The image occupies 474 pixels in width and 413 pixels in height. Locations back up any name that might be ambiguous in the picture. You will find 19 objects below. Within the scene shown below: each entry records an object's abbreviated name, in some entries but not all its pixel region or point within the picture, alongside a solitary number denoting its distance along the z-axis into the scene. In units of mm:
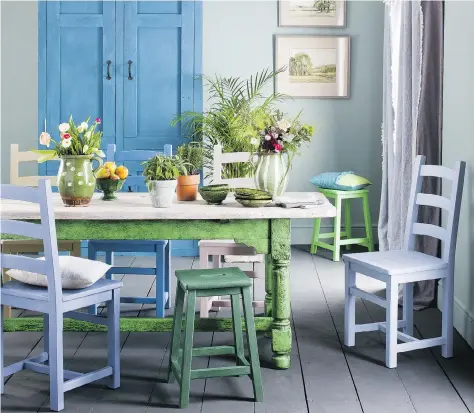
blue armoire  6305
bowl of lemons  3920
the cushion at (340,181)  6367
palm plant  6266
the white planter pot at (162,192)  3590
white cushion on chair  3217
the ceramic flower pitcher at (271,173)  3885
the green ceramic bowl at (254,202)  3635
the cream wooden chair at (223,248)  4289
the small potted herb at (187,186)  3889
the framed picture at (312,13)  6785
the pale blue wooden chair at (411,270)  3711
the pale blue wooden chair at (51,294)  3105
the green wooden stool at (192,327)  3217
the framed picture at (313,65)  6801
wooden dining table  3469
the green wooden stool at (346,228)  6305
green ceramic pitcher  3613
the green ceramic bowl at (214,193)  3742
